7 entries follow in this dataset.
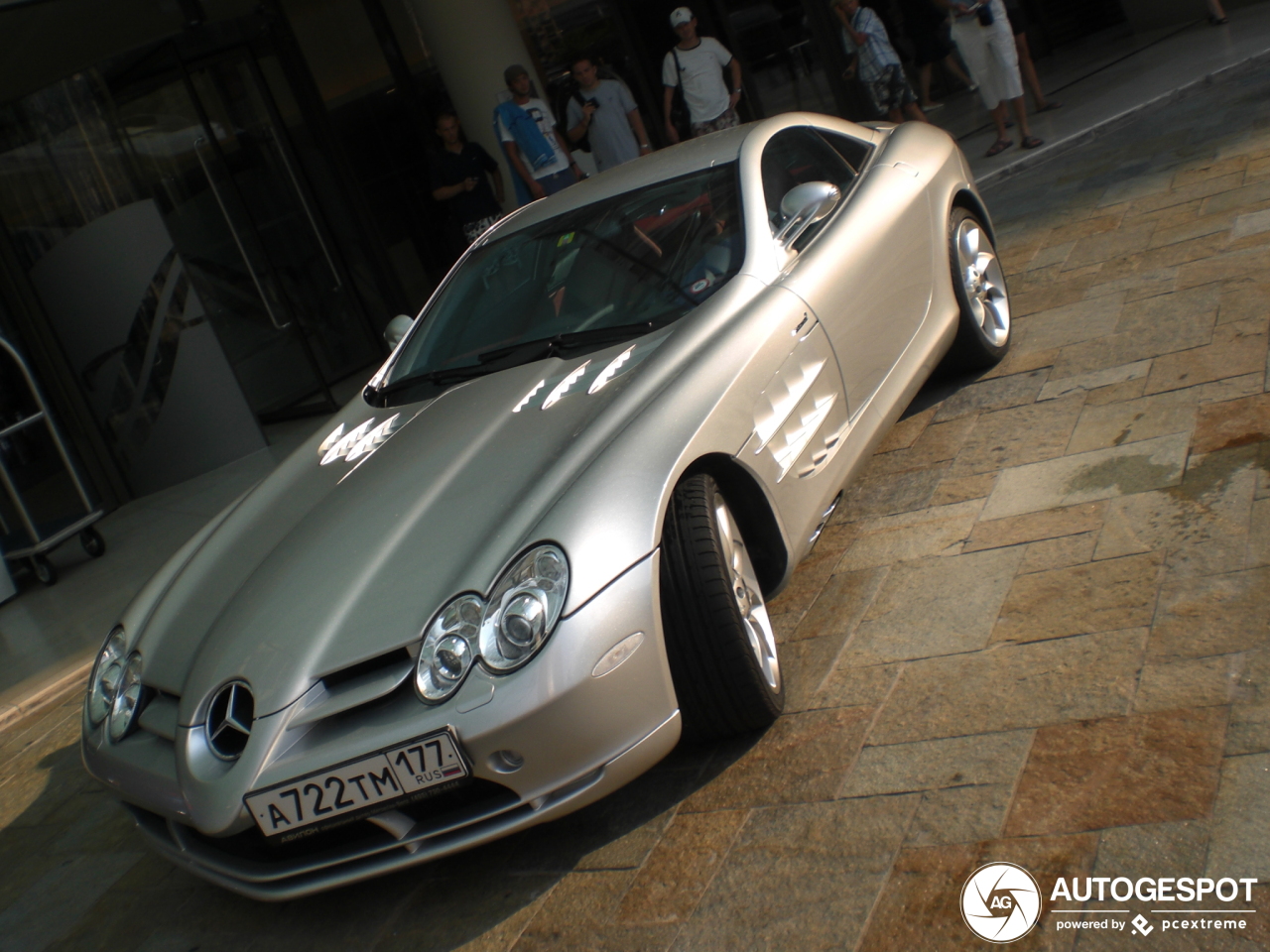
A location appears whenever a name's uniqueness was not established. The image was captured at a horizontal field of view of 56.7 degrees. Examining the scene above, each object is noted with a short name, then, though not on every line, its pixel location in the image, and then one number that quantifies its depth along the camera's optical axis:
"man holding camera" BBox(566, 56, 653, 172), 8.66
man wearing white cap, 8.54
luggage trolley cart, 6.63
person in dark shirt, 8.69
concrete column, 9.77
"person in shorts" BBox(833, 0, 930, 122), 9.05
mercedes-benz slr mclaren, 2.48
